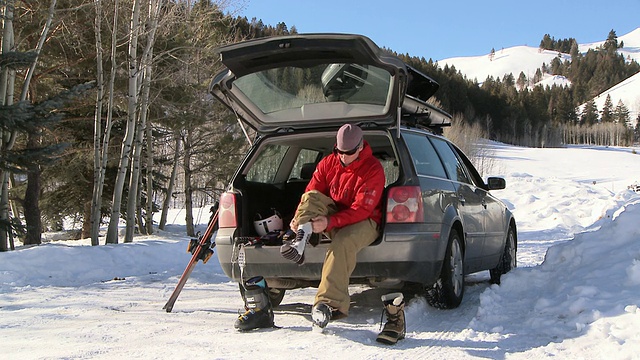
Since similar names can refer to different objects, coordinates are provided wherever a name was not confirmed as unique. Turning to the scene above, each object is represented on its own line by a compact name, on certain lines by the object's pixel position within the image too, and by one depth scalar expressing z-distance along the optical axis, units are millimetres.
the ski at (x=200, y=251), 5043
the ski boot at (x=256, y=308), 4156
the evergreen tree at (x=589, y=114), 136125
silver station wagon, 4316
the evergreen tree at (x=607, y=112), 139625
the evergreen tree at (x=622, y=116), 134000
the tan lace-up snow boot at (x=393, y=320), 3730
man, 3852
